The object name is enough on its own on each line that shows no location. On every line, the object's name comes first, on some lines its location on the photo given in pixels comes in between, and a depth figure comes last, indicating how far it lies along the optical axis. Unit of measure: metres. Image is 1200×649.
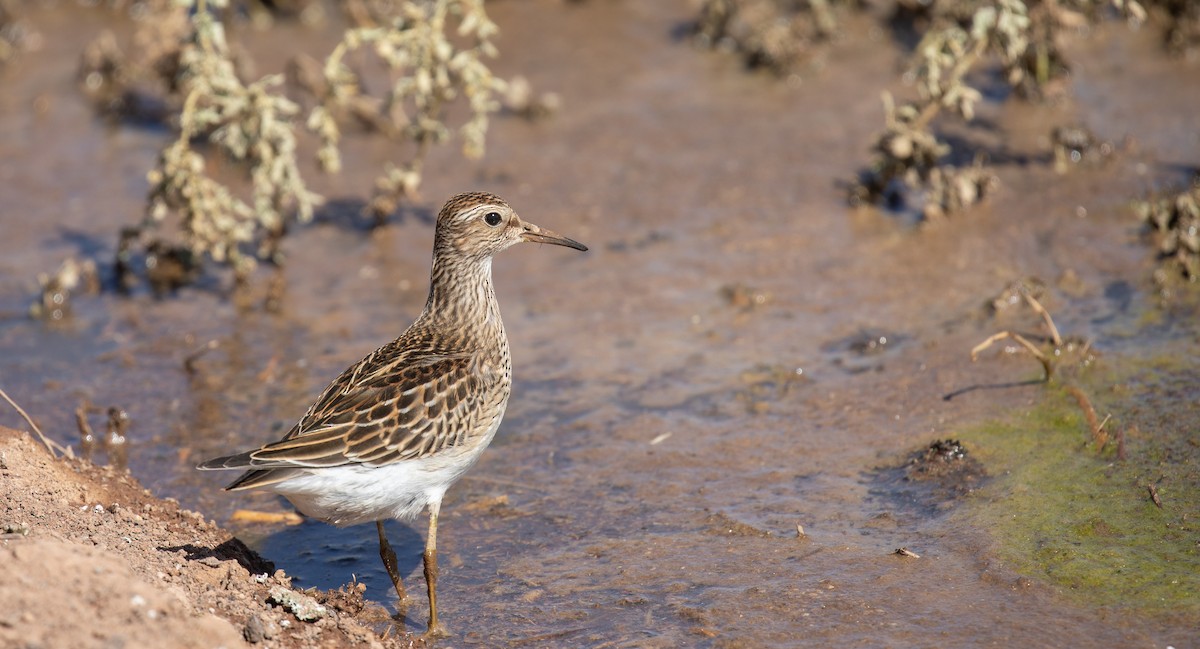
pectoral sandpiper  12.34
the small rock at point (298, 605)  11.82
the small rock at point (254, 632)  11.03
